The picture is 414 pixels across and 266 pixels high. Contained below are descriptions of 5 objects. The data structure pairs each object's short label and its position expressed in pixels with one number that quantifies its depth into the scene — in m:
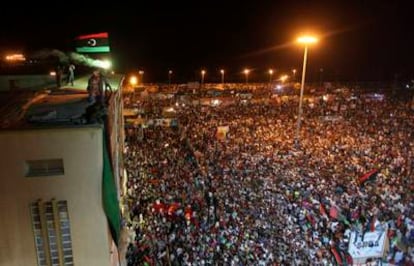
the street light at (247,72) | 58.03
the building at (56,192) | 7.71
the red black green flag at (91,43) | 17.81
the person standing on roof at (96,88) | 9.74
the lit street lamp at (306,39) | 17.37
